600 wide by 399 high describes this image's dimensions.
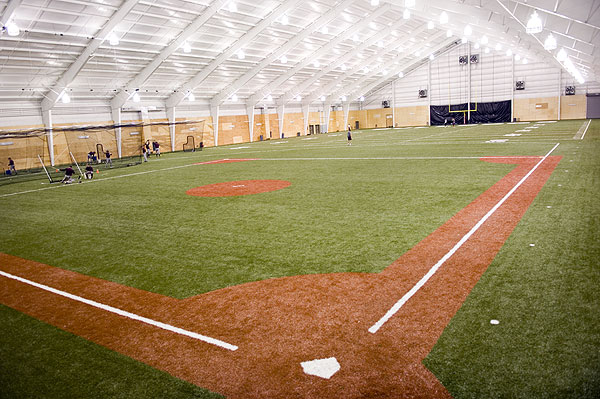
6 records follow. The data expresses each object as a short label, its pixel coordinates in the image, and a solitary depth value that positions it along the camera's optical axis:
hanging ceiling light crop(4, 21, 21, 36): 18.09
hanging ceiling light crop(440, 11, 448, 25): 22.03
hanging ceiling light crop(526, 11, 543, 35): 13.23
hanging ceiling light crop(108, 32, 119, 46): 23.20
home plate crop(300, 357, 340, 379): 4.00
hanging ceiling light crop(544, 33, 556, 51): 16.42
